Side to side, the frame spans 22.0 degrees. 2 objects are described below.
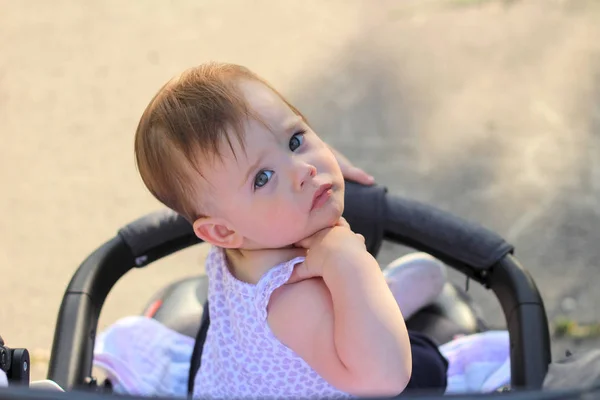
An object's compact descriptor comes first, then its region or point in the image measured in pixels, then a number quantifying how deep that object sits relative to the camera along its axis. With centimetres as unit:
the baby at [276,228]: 115
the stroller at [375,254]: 133
